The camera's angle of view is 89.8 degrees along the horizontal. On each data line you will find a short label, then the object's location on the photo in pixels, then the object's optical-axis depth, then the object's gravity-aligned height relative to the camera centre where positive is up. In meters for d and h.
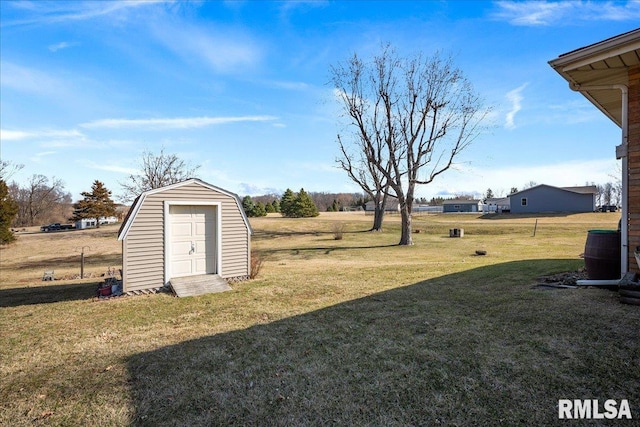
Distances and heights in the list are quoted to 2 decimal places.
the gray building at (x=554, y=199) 45.19 +1.27
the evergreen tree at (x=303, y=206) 55.09 +0.59
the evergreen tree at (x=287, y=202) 56.97 +1.39
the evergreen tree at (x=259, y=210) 61.59 +0.05
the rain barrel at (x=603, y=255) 6.38 -0.97
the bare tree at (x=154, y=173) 37.34 +4.57
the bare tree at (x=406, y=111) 21.94 +6.79
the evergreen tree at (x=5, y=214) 26.67 -0.15
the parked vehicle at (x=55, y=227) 44.05 -2.21
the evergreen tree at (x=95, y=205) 48.44 +1.03
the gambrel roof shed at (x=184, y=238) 8.77 -0.81
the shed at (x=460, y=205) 71.00 +0.78
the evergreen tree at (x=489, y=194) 101.62 +4.67
